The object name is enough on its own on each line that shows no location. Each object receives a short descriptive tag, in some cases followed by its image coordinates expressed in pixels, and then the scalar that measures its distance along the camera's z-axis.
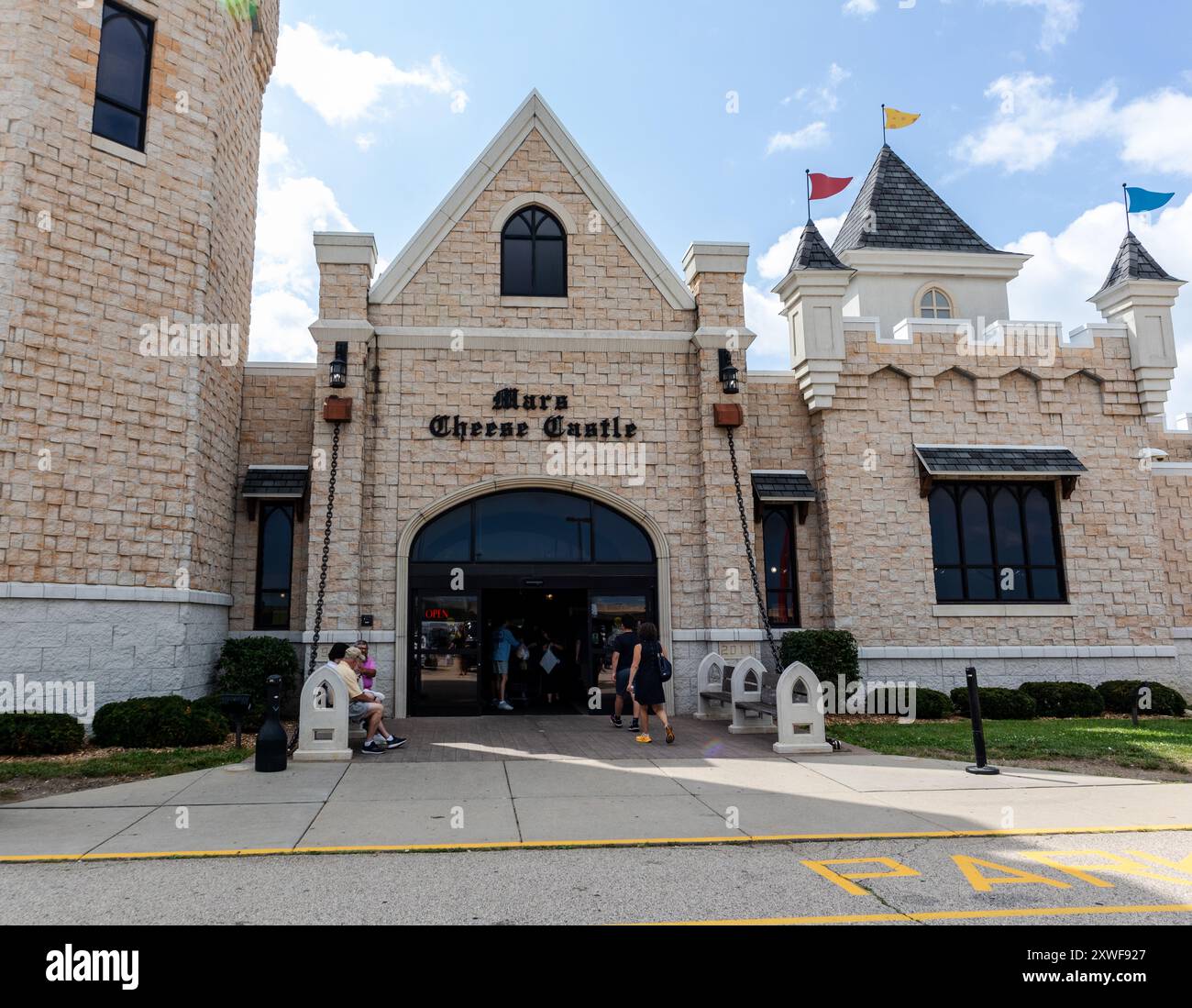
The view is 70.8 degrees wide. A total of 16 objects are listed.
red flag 18.14
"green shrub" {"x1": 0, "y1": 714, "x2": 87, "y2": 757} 10.28
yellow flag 22.11
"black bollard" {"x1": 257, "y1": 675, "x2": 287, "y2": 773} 9.57
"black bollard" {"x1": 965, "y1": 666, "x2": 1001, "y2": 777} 9.43
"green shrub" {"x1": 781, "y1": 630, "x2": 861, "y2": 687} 14.17
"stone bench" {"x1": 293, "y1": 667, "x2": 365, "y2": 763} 10.38
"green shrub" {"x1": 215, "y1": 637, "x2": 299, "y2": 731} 13.22
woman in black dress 11.70
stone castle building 13.51
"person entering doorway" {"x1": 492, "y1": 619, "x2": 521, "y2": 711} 15.13
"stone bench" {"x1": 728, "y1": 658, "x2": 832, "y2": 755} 10.99
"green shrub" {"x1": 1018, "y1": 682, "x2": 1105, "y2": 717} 14.68
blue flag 17.42
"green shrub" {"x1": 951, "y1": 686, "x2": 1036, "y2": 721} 14.34
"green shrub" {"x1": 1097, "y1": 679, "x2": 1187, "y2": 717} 14.77
